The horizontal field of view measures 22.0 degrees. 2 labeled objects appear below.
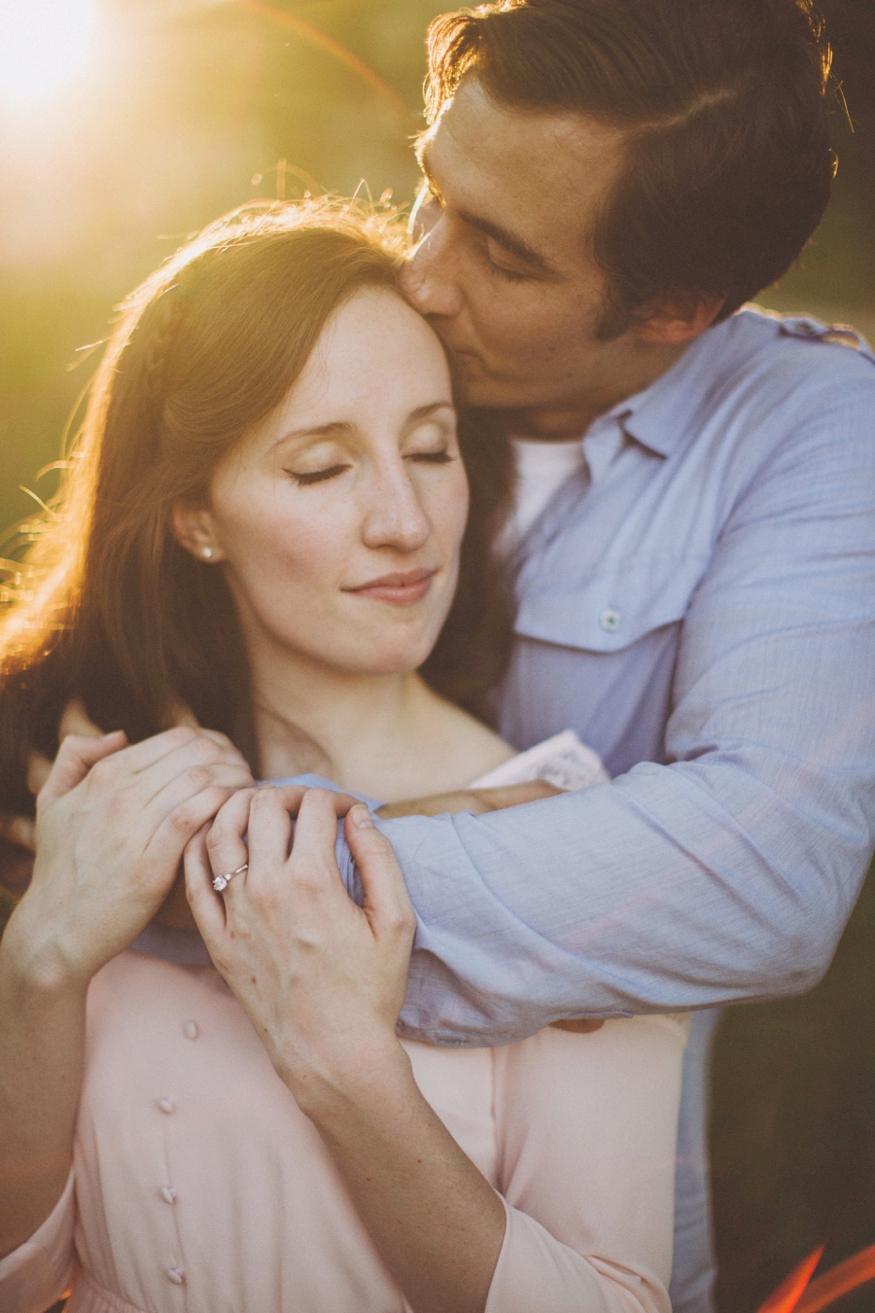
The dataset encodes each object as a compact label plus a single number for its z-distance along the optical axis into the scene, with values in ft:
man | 3.26
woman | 3.19
